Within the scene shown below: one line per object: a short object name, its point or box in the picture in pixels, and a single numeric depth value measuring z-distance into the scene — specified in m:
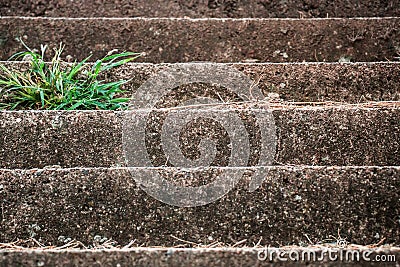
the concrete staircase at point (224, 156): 2.88
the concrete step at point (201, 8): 3.87
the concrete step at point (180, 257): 2.72
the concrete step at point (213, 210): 2.88
